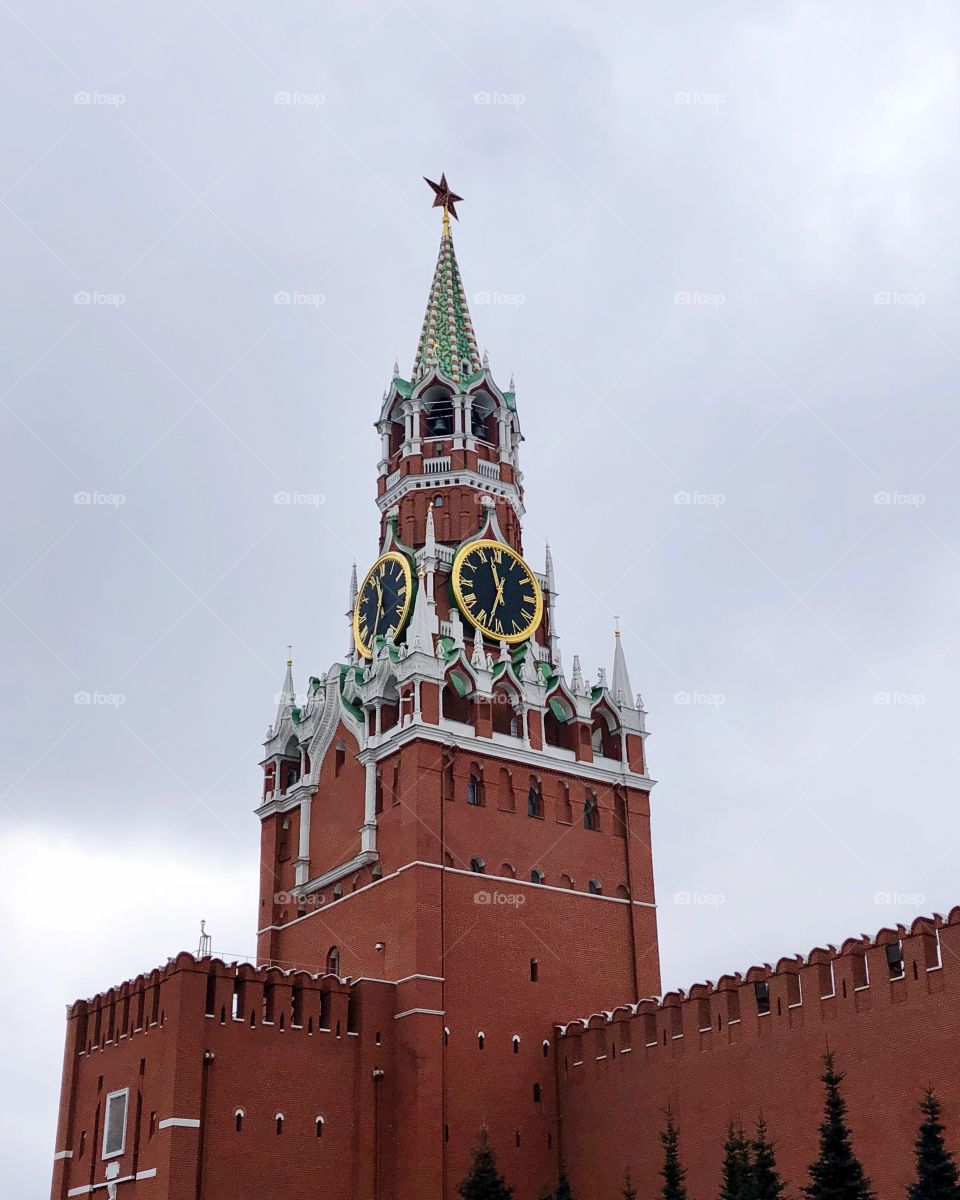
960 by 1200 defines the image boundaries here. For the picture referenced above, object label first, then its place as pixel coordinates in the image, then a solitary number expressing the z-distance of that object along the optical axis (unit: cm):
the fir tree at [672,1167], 3925
